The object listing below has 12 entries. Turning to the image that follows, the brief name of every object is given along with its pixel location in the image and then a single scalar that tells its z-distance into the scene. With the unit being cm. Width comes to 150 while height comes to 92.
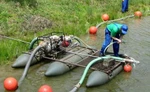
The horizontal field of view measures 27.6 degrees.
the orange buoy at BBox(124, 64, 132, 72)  1163
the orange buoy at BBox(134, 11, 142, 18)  2086
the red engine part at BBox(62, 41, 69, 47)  1206
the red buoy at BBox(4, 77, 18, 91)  948
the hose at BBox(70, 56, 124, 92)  989
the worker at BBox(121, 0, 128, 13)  2095
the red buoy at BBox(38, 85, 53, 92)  893
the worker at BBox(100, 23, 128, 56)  1135
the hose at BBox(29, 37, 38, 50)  1223
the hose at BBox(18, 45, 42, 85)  1026
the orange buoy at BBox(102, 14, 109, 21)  1869
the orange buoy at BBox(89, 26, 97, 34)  1673
